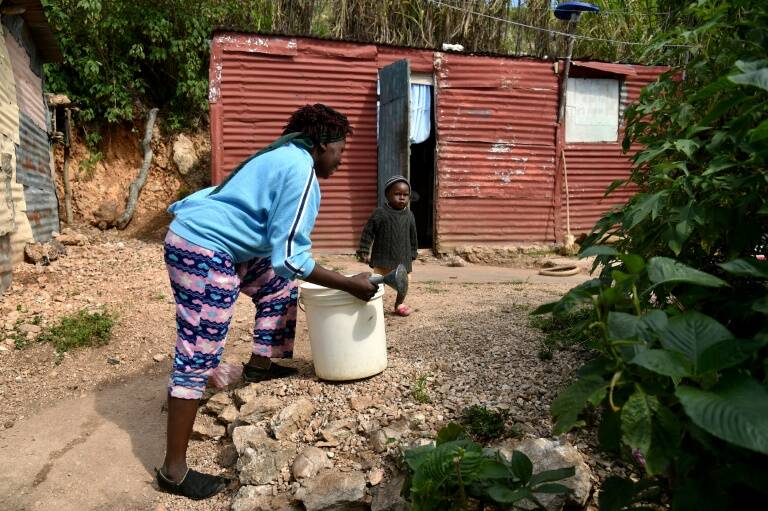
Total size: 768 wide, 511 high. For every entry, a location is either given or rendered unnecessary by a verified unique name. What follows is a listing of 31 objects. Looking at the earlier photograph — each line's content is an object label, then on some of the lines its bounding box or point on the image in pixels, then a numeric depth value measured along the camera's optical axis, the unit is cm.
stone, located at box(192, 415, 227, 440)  300
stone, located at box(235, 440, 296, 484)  248
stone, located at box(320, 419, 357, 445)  260
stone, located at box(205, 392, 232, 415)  309
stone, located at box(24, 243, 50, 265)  634
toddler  471
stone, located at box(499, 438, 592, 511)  190
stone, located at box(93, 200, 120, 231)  990
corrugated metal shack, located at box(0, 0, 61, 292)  609
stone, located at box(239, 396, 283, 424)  283
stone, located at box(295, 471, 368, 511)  219
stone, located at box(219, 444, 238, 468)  279
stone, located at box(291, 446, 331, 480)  240
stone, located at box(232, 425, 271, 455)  264
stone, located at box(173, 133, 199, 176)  1051
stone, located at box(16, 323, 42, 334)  442
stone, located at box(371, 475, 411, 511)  208
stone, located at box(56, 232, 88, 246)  770
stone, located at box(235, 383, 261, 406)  298
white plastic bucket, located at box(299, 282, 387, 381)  285
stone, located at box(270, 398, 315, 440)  267
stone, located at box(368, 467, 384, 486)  228
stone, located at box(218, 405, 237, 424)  297
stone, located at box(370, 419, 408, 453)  242
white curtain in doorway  835
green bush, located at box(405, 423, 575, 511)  159
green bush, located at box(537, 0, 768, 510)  108
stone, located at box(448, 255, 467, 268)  808
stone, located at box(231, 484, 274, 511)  235
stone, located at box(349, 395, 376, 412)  274
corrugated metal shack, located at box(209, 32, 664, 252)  795
